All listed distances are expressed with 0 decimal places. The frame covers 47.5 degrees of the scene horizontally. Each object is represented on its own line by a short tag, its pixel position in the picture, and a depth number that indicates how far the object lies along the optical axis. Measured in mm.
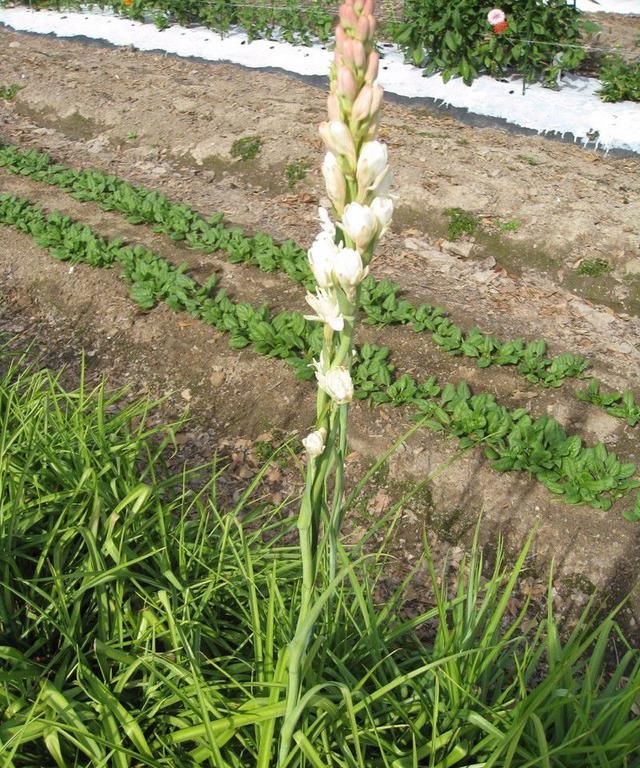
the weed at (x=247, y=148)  6461
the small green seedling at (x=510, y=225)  5324
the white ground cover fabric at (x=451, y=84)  6609
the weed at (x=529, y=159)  6059
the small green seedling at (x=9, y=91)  8211
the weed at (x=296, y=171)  6074
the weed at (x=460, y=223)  5387
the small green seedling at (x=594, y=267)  4949
